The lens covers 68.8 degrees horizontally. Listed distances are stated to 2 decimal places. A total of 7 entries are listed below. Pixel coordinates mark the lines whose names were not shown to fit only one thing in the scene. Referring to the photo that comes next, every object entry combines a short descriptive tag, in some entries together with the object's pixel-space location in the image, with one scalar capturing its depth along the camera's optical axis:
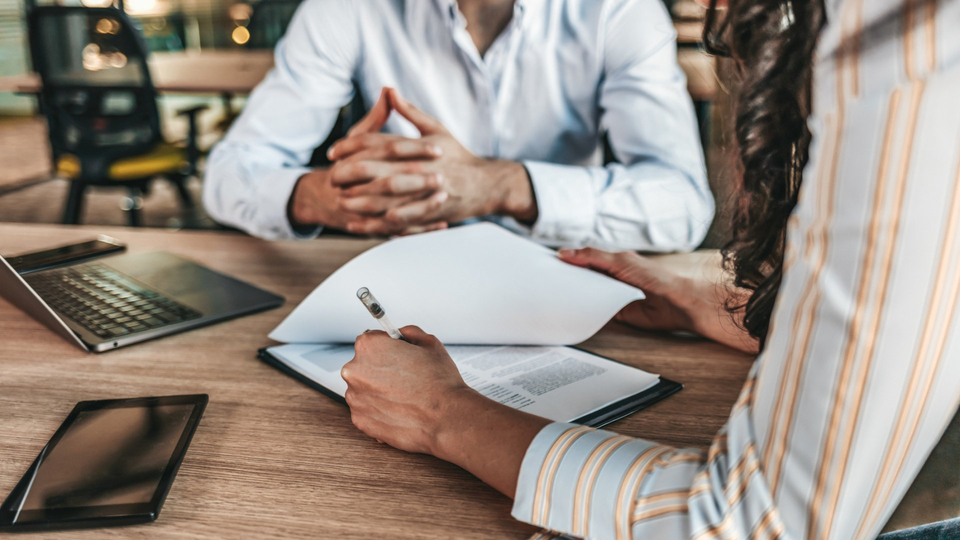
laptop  0.74
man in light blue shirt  1.08
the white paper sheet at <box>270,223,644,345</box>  0.71
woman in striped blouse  0.32
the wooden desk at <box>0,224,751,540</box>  0.46
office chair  2.76
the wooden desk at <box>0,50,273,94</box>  2.90
